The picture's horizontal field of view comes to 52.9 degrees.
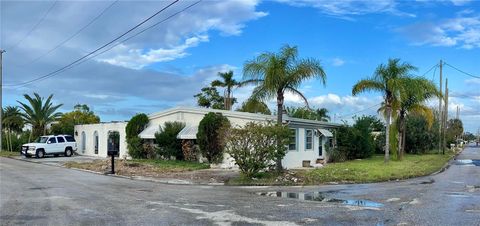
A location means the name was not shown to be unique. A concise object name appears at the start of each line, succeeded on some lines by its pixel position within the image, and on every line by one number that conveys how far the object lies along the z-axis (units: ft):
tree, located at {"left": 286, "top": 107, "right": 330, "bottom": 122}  154.30
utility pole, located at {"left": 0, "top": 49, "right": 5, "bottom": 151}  166.14
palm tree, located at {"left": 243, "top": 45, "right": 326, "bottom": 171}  69.51
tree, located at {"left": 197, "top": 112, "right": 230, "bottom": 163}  88.99
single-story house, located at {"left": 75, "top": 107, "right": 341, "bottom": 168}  90.74
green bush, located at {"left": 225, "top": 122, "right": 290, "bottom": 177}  65.26
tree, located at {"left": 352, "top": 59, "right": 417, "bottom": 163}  98.12
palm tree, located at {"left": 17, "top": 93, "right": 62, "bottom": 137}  154.24
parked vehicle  128.36
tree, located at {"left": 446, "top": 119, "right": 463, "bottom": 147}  263.57
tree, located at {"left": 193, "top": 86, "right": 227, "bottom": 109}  190.19
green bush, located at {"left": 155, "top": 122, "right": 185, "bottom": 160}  99.35
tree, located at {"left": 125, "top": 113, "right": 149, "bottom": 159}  107.65
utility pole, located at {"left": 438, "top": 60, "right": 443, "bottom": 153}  160.15
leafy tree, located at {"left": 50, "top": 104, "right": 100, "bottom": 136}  151.94
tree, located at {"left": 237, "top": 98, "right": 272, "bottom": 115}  74.59
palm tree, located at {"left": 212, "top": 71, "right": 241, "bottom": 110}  177.06
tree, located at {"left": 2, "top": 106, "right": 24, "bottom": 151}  176.37
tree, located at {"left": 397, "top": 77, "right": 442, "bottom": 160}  98.68
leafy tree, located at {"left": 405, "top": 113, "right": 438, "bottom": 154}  152.05
